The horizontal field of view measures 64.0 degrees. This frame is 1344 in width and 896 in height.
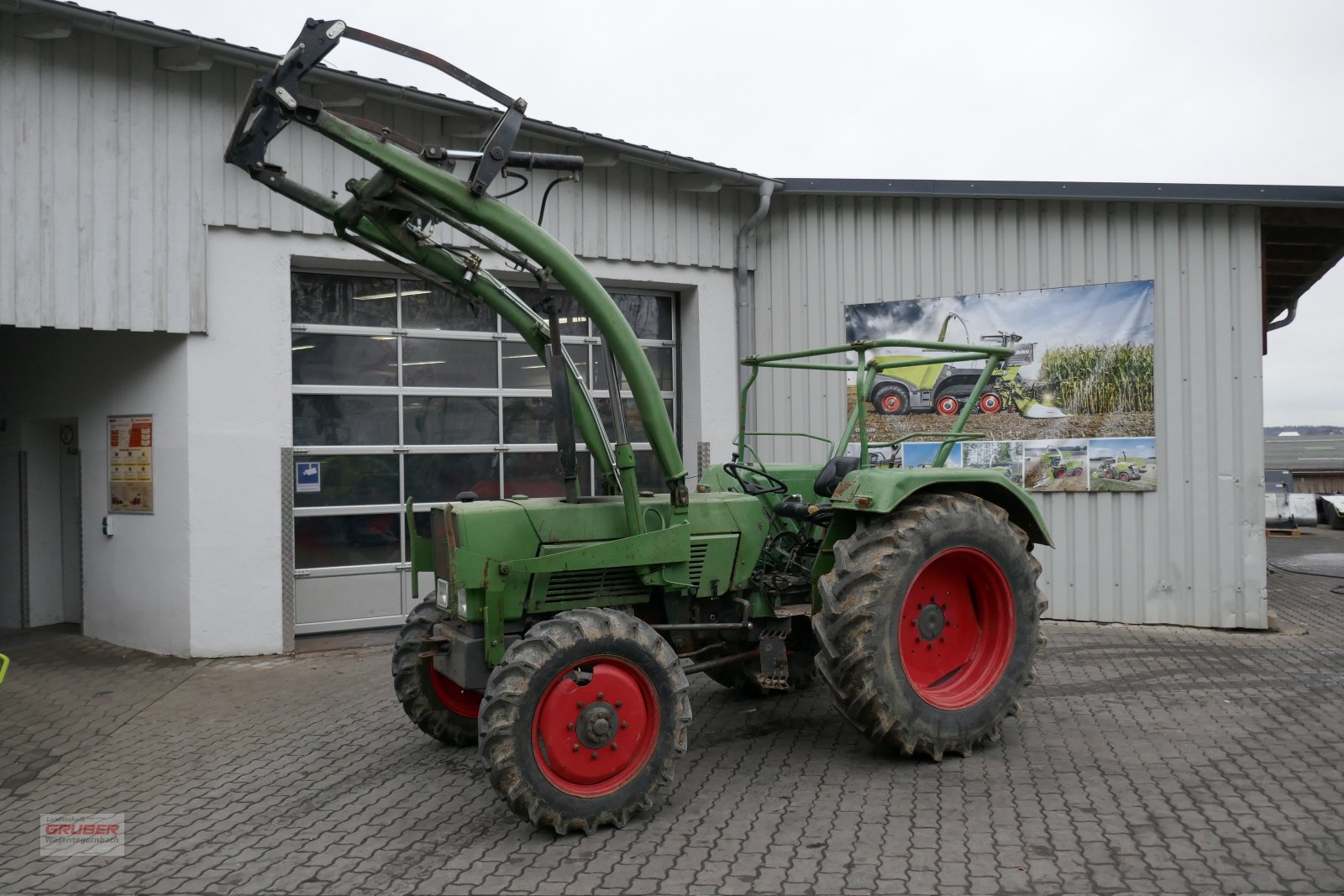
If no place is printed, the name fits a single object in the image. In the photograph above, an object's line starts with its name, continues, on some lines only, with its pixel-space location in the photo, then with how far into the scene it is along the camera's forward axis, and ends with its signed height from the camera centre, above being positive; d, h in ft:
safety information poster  28.37 -0.34
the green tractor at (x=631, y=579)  14.82 -2.27
